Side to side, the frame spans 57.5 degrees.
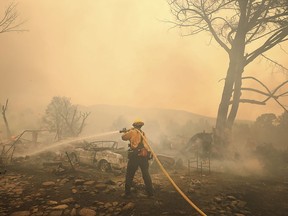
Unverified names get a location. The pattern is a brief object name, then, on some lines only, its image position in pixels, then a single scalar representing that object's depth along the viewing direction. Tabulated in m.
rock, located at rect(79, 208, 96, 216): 6.03
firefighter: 7.52
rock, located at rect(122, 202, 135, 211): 6.40
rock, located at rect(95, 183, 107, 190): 8.02
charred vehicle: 11.01
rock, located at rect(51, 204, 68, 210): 6.30
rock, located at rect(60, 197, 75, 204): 6.74
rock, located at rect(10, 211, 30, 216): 5.86
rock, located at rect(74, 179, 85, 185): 8.33
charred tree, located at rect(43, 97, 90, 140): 30.78
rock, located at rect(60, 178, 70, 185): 8.61
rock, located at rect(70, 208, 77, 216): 6.00
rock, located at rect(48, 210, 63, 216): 5.94
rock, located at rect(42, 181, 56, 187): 8.32
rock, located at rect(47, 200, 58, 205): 6.64
